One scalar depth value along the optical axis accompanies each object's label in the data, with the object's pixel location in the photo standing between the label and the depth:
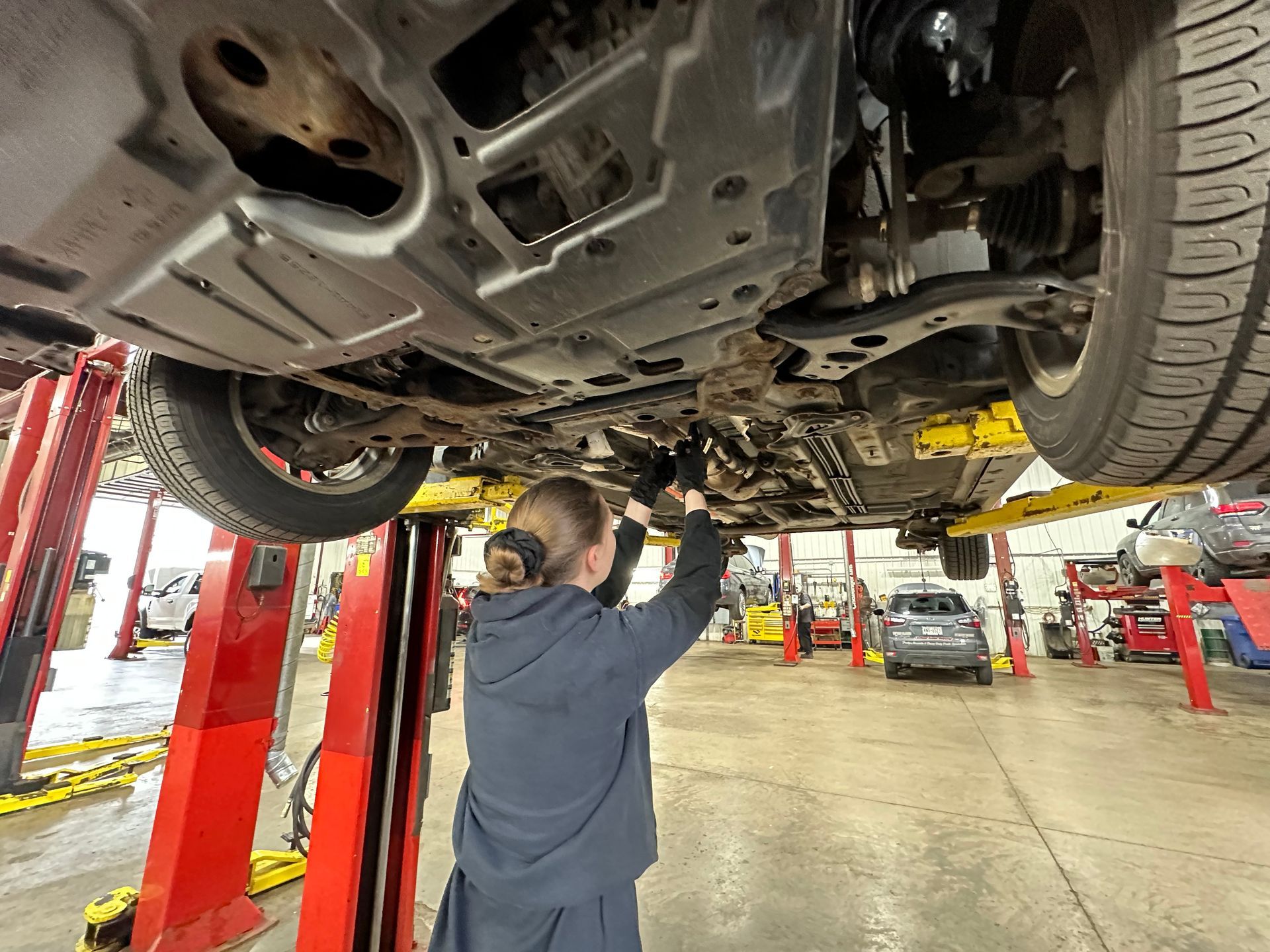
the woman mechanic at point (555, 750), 0.98
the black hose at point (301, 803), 2.25
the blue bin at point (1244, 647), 7.74
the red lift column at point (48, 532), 3.14
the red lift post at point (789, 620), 8.55
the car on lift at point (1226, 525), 4.93
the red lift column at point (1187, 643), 5.07
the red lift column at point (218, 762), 1.84
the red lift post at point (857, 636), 8.55
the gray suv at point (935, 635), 6.59
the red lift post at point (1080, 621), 8.37
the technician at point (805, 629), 9.91
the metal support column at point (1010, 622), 7.36
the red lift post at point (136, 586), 8.92
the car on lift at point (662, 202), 0.56
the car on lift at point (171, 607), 10.14
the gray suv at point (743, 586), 11.41
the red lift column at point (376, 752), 1.71
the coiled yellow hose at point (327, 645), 9.14
